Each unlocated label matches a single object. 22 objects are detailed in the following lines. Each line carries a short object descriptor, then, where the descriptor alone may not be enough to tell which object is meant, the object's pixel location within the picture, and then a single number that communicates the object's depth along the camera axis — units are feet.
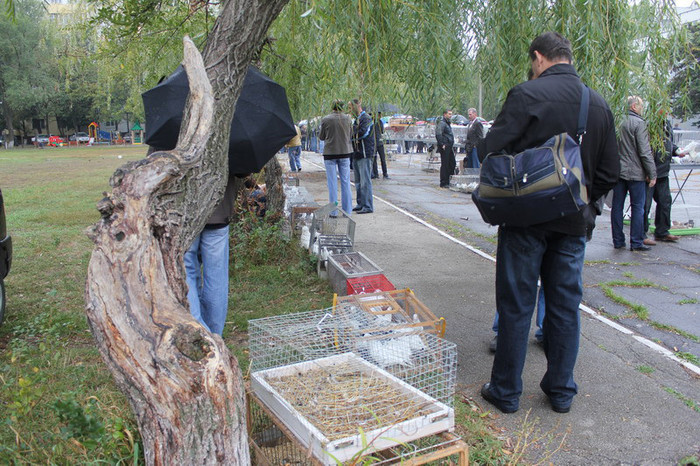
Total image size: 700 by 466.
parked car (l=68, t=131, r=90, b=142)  212.37
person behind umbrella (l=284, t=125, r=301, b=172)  63.05
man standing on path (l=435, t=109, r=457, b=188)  49.47
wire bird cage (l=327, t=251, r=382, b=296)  17.95
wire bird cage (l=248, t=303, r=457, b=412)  10.84
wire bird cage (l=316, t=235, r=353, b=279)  21.58
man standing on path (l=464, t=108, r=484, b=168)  45.03
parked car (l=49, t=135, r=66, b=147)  192.34
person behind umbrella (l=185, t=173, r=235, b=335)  12.35
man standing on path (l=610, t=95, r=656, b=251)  25.49
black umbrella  10.95
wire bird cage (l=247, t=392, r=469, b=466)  8.19
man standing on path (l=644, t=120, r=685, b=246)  26.78
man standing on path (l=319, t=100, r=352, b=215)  31.25
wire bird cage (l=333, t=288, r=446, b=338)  13.75
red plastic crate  17.42
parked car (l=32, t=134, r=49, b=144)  185.74
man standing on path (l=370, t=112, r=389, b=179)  56.59
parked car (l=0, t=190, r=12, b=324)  17.07
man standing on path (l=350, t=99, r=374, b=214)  32.96
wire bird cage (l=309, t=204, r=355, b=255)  23.04
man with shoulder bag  11.02
